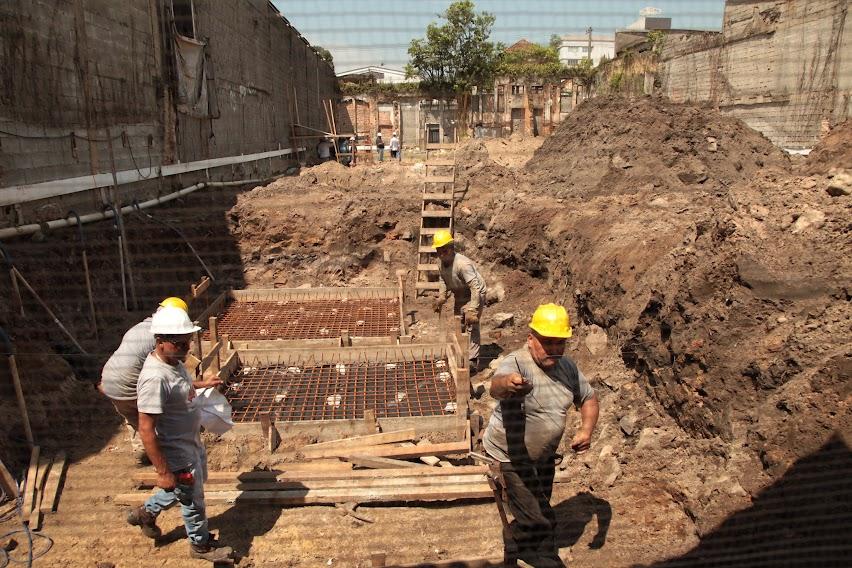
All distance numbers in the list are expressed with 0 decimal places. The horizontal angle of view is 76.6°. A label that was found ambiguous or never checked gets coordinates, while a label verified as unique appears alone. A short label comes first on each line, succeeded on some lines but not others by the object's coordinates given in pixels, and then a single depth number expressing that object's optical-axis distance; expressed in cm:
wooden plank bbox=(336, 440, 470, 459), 378
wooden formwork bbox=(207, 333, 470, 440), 411
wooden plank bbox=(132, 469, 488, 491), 332
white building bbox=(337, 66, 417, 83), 2445
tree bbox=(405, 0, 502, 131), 2255
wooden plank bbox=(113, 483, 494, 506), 323
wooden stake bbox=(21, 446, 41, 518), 312
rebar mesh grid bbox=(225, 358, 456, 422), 453
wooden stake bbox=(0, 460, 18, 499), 317
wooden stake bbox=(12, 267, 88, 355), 441
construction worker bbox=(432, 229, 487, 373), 504
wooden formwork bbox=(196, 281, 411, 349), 553
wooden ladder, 800
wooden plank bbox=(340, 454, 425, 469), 365
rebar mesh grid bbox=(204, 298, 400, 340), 616
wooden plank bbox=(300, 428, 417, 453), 394
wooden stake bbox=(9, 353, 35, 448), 340
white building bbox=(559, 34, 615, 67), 2534
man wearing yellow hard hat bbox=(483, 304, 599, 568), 246
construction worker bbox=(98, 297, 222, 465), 290
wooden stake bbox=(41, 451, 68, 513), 320
